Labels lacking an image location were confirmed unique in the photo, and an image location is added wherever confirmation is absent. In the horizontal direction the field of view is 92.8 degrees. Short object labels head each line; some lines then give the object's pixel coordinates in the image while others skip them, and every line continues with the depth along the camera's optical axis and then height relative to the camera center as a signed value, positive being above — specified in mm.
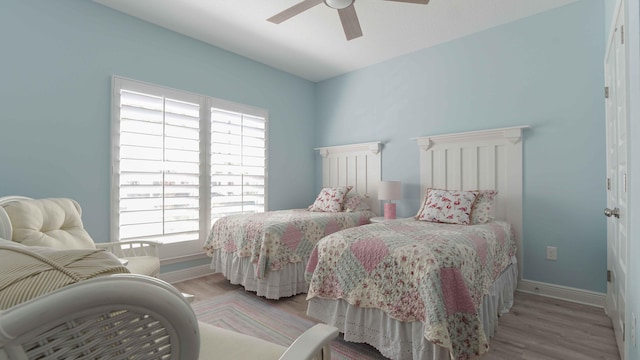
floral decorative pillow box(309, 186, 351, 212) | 3982 -225
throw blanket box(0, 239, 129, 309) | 393 -124
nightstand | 3631 -442
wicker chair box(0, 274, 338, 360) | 355 -189
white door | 1644 +55
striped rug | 2023 -1110
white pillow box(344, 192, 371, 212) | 3996 -258
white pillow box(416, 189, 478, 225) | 2879 -237
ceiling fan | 2297 +1357
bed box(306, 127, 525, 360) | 1639 -592
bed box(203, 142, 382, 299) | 2881 -602
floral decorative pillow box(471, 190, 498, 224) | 2898 -235
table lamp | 3684 -123
